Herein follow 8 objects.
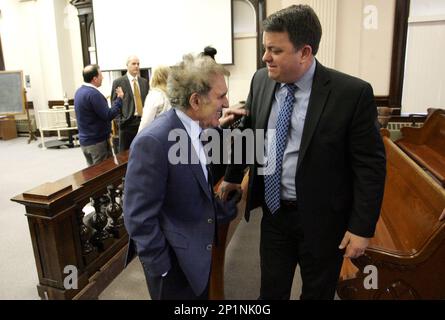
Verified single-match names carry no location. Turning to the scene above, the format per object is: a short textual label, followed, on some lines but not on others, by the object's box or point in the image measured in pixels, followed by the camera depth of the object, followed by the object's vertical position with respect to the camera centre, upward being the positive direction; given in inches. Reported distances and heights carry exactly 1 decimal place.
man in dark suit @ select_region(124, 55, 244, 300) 44.6 -14.1
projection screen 232.1 +35.3
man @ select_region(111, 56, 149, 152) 160.9 -9.0
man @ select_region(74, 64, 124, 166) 128.9 -12.9
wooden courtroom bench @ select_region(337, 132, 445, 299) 59.2 -32.5
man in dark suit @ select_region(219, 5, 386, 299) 49.3 -12.5
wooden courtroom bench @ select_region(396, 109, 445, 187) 129.9 -29.5
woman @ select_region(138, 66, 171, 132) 121.9 -6.4
